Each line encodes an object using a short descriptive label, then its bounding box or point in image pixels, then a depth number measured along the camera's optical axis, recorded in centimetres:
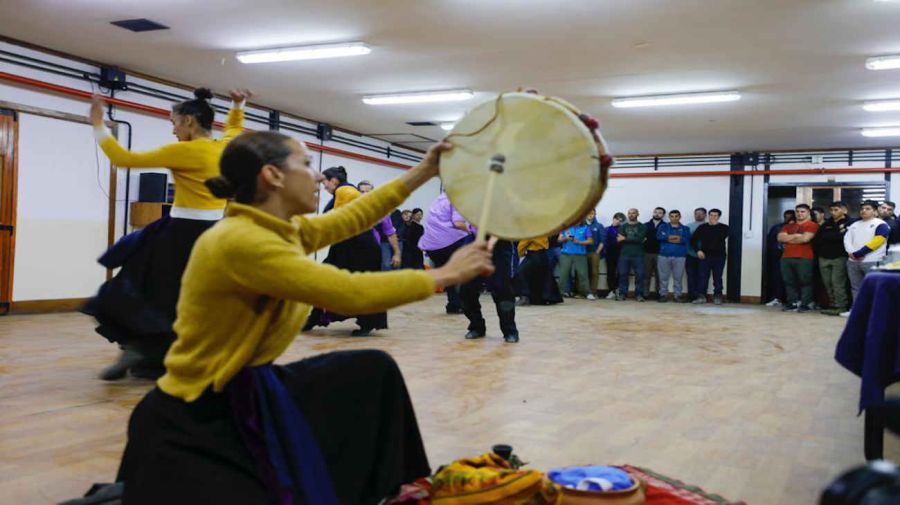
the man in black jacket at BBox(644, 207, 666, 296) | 1326
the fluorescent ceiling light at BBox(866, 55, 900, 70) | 719
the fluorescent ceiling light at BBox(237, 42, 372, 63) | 733
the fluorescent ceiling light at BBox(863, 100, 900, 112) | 930
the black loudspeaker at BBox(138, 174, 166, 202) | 852
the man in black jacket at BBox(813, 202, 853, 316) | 1042
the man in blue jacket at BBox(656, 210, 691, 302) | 1277
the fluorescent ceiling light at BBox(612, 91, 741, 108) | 898
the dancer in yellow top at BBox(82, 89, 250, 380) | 330
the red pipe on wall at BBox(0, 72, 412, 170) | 744
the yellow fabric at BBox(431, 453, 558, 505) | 192
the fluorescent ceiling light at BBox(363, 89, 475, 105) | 945
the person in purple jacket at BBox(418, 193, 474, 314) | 668
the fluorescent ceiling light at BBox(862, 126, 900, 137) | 1110
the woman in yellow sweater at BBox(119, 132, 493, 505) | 152
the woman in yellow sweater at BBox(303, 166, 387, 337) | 586
